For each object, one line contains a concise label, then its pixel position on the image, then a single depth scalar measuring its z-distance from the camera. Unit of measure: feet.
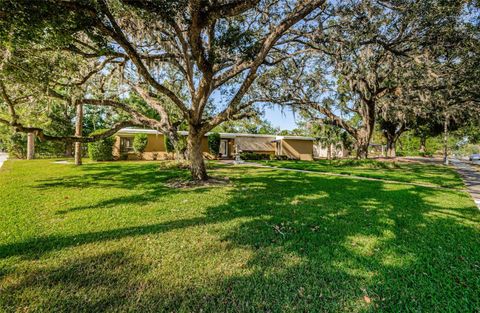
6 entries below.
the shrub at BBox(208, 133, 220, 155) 73.26
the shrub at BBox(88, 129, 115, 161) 58.38
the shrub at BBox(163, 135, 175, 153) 67.21
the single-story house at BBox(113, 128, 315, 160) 66.44
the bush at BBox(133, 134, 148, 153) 64.80
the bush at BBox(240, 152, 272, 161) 73.41
